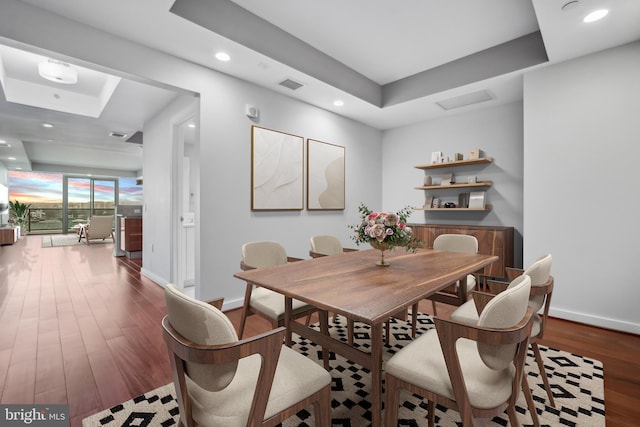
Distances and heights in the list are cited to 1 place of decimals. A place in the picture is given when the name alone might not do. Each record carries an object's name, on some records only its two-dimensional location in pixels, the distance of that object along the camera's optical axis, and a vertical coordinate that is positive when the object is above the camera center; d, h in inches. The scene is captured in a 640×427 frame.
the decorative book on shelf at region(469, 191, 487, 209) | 166.7 +7.2
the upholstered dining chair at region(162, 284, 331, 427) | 33.8 -20.4
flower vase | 77.0 -9.4
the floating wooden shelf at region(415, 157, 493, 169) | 163.5 +29.1
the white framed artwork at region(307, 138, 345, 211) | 162.7 +21.1
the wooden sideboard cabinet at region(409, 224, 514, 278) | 146.7 -16.3
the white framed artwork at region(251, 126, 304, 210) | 137.3 +20.9
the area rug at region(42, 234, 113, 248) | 331.6 -38.5
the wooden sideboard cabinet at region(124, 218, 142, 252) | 245.0 -21.1
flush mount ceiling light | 133.9 +66.1
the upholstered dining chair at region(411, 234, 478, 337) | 89.4 -15.6
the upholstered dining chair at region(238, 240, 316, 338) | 76.5 -25.2
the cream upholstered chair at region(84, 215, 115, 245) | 342.6 -21.2
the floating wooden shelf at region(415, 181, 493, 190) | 165.6 +15.5
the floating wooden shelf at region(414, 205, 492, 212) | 165.6 +1.4
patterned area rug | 59.9 -43.9
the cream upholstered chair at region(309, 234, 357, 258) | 111.5 -13.8
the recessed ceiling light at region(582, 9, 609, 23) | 88.2 +61.8
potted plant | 412.5 -1.2
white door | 155.4 -11.7
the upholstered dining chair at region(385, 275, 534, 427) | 39.4 -25.4
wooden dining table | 48.2 -15.2
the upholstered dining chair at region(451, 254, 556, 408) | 58.4 -19.3
